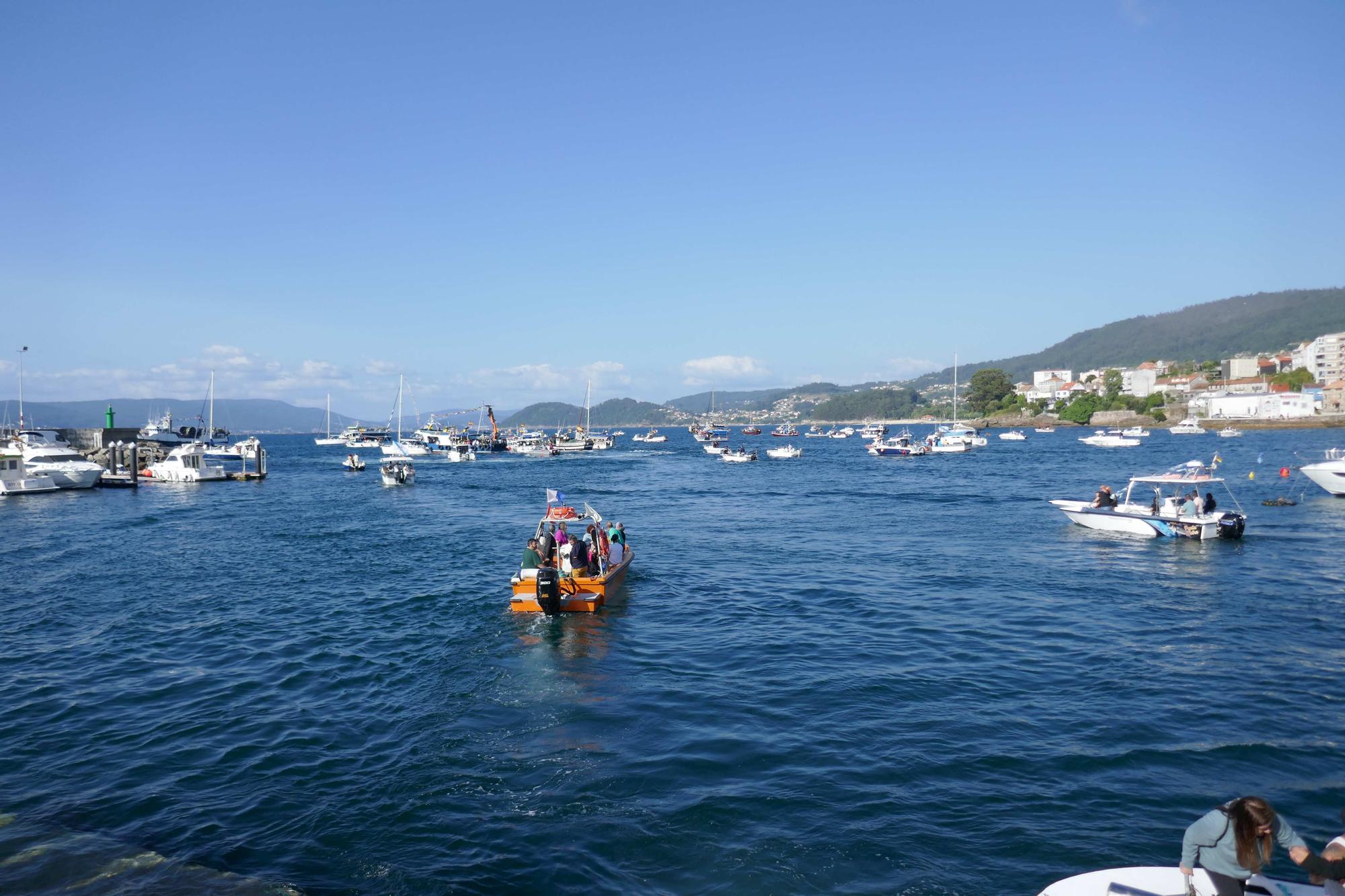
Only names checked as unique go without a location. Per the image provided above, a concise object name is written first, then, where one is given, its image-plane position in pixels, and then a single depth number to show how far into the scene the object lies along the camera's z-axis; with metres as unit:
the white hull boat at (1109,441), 98.94
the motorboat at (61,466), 54.28
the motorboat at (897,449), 93.62
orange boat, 18.34
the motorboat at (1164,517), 28.14
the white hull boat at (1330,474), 38.97
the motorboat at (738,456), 91.88
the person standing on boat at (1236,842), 5.96
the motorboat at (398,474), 63.19
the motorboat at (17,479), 51.50
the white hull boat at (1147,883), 6.21
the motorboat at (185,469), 62.59
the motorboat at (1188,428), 123.62
